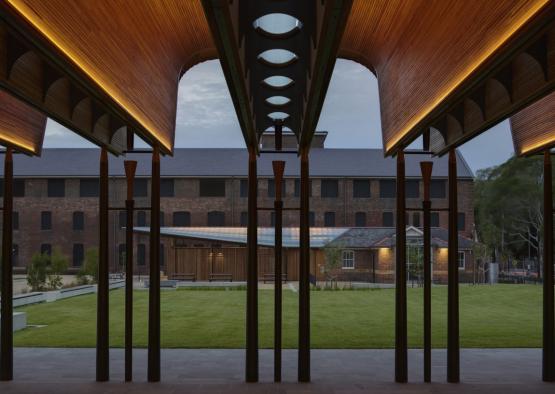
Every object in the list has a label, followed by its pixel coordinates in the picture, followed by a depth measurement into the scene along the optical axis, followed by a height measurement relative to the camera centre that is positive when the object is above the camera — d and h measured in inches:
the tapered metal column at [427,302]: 357.7 -50.4
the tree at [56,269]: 1048.2 -89.2
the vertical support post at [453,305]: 357.1 -53.1
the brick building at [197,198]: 1689.2 +80.9
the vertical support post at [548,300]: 362.9 -50.4
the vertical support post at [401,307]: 359.3 -54.2
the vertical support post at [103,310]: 354.0 -56.0
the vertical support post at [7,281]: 357.4 -38.1
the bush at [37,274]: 1022.4 -94.3
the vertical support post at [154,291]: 357.7 -44.0
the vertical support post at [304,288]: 360.8 -43.1
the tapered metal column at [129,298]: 354.6 -48.2
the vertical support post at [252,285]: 362.6 -41.2
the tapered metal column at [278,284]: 362.3 -39.9
